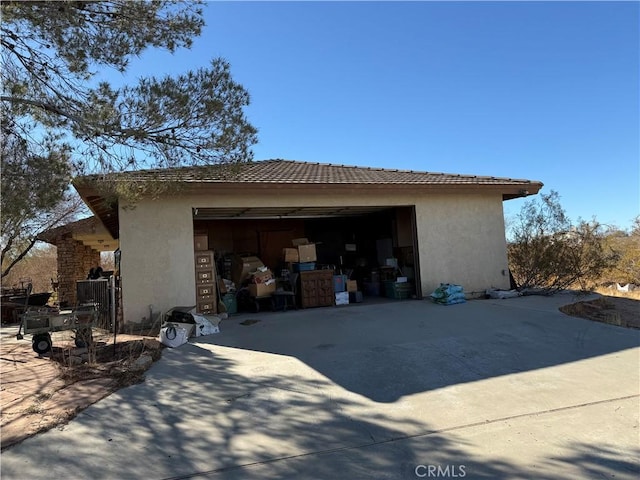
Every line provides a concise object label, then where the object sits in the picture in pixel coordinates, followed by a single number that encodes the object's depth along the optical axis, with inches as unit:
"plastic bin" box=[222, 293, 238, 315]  426.3
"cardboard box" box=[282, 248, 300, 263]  476.7
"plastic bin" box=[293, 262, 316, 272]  462.0
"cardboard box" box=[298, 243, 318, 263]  466.9
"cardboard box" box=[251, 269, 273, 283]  439.5
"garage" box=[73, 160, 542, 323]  369.1
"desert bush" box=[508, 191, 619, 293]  506.3
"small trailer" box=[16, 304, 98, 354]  272.2
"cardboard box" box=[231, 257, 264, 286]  494.0
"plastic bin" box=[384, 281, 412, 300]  495.2
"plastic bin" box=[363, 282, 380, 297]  551.7
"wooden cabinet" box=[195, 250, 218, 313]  394.3
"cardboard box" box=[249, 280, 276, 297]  436.1
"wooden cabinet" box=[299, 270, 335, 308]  445.1
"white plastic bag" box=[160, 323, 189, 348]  296.2
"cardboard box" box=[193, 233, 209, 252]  404.2
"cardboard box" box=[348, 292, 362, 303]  480.4
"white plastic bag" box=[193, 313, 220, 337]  330.0
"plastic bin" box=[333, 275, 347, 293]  467.5
